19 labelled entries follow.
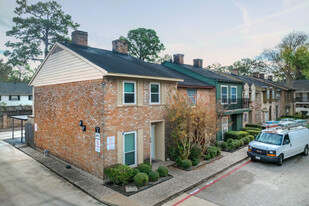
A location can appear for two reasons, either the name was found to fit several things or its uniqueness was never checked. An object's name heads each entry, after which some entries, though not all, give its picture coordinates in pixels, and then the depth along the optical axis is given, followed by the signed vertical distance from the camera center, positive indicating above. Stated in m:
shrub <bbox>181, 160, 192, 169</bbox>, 11.34 -3.57
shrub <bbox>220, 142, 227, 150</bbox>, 15.70 -3.42
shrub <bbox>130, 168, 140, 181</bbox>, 9.51 -3.46
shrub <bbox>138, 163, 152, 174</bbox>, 9.86 -3.35
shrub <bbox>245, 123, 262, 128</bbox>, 22.24 -2.50
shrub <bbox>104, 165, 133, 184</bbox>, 9.08 -3.34
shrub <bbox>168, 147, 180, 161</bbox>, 12.36 -3.18
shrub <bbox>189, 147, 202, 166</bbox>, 11.97 -3.37
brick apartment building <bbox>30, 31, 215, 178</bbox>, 9.72 -0.10
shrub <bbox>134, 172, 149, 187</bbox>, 8.95 -3.55
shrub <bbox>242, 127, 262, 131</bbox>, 21.36 -2.71
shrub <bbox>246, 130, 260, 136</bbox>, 19.75 -2.95
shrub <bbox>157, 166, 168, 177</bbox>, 10.13 -3.57
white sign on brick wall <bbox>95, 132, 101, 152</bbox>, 9.57 -1.92
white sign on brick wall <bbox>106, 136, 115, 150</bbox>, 9.56 -1.95
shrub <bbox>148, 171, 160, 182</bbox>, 9.54 -3.61
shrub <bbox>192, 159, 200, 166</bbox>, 11.88 -3.62
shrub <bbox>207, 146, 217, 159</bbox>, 13.36 -3.38
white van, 12.19 -2.78
